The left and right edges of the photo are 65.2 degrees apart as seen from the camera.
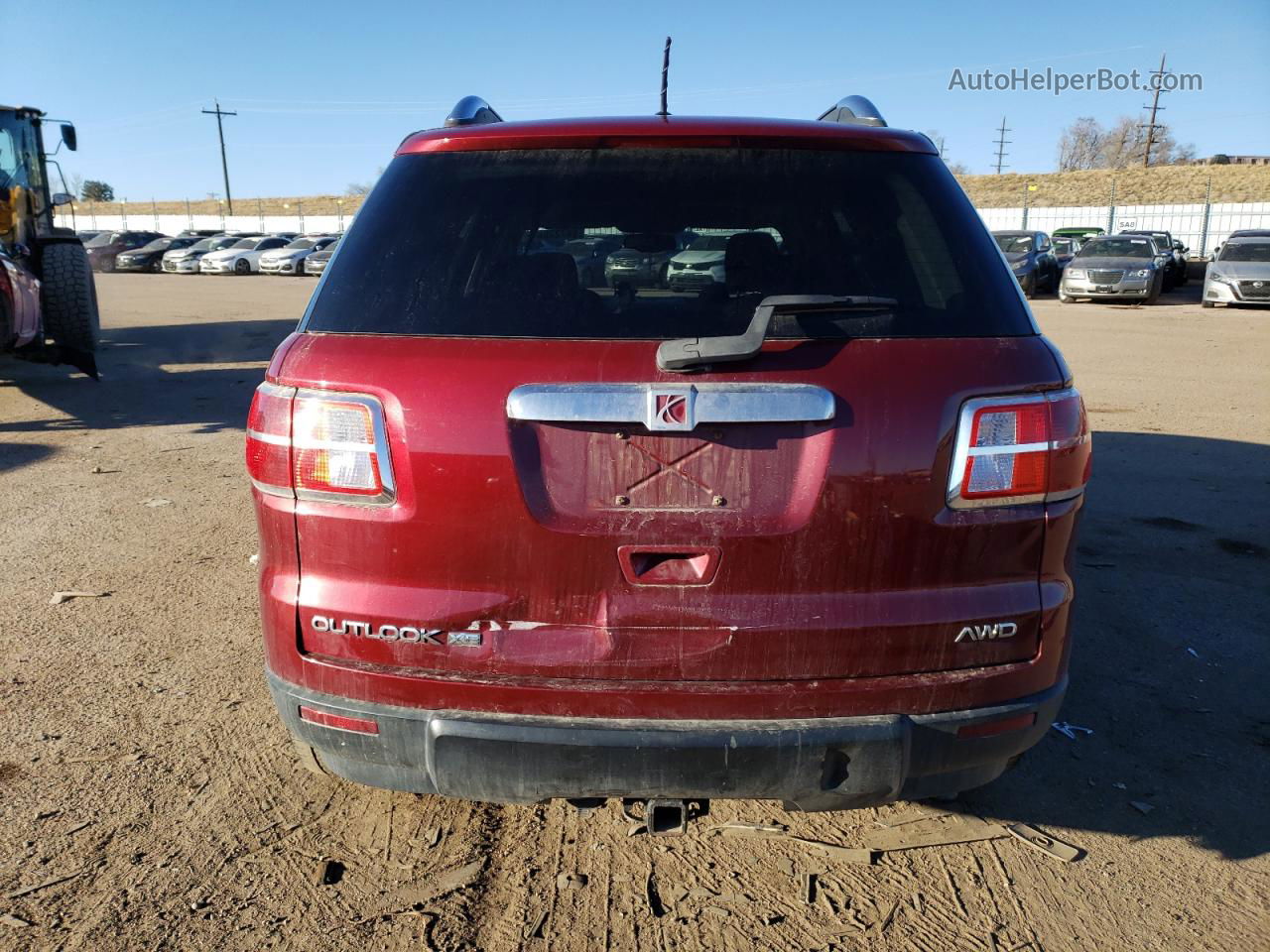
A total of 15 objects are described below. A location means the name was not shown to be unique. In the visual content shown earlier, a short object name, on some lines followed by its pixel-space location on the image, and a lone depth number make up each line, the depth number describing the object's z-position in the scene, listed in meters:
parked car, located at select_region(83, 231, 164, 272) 43.94
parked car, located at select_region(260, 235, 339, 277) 37.62
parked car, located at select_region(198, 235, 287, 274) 38.44
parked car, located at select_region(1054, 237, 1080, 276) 31.21
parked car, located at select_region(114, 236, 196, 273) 42.19
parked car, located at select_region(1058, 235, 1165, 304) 23.70
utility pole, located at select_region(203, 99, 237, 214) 76.06
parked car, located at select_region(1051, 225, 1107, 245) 35.56
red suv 2.11
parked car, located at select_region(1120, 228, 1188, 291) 27.19
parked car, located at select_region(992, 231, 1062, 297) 24.58
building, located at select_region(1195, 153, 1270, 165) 73.69
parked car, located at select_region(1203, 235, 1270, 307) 22.09
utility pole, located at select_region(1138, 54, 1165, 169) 86.99
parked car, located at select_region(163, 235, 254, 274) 40.22
